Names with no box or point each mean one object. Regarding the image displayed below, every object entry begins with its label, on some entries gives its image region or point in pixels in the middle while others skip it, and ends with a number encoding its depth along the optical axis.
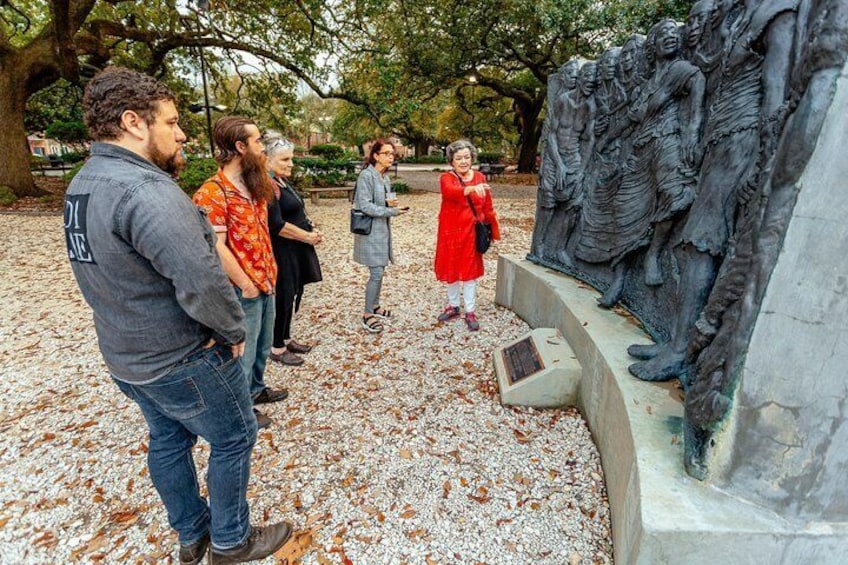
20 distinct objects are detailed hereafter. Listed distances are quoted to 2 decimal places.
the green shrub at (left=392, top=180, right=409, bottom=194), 15.59
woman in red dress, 4.05
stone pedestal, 3.11
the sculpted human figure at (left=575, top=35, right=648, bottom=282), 3.38
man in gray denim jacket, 1.38
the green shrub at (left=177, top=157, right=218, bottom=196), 9.37
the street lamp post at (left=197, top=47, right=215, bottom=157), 11.91
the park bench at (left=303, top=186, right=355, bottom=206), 12.89
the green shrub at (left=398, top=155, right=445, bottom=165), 37.16
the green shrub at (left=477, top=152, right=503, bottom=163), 28.81
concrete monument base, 1.55
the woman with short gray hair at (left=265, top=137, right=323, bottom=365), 3.20
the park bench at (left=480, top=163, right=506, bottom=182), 18.60
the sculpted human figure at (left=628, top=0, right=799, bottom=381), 1.85
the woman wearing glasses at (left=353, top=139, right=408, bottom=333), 4.02
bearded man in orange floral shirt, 2.37
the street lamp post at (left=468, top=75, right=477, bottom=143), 15.01
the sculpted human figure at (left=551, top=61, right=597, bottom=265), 4.00
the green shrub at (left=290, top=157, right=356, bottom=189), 15.29
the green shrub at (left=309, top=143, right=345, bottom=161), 21.48
